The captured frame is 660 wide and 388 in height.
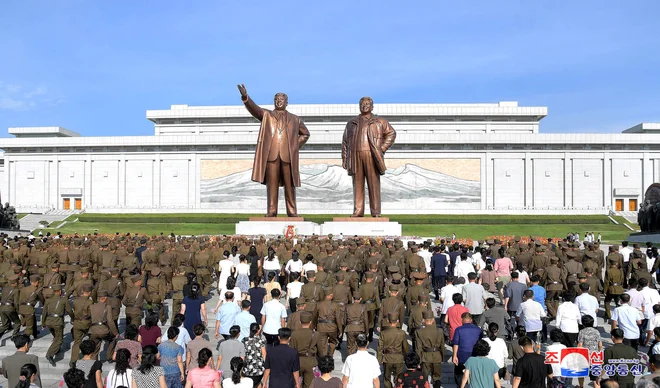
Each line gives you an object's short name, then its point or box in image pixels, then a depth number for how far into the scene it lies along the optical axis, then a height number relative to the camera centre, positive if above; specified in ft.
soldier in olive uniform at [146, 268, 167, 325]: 30.78 -5.30
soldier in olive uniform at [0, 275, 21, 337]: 30.71 -6.28
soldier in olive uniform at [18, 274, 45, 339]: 30.37 -6.12
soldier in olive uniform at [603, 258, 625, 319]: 34.12 -5.53
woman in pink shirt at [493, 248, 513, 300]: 36.19 -4.91
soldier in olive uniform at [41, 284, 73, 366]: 27.68 -6.24
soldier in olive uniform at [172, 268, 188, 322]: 31.01 -5.59
